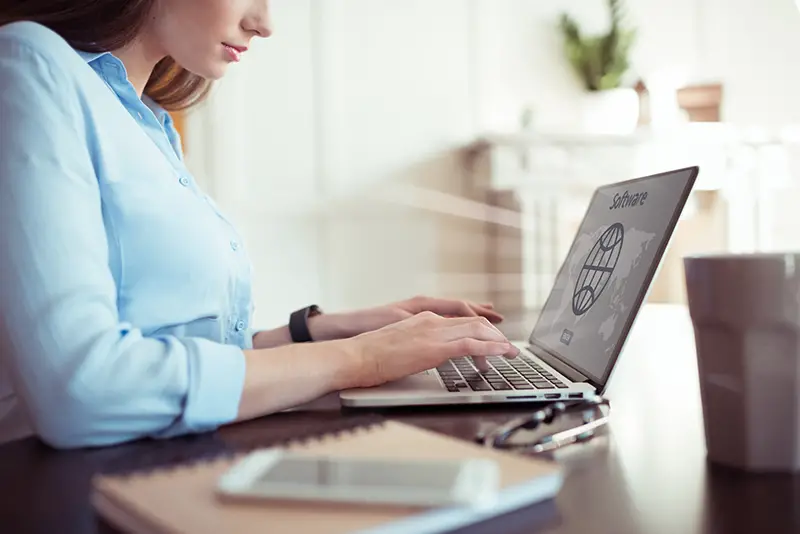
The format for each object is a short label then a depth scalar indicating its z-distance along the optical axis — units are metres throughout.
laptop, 0.69
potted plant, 3.03
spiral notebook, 0.35
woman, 0.60
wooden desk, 0.41
